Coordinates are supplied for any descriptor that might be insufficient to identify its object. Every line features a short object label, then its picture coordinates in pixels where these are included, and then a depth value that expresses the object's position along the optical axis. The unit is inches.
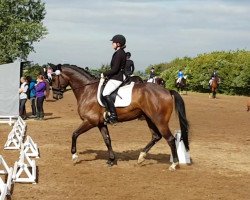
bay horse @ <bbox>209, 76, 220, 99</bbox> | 1451.8
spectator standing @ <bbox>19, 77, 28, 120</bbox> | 837.8
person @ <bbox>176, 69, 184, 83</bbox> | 1533.0
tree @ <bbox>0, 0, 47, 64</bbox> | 1998.0
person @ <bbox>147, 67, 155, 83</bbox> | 1377.3
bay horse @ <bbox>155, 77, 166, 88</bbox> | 1228.6
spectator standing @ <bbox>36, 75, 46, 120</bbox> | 844.7
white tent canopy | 808.9
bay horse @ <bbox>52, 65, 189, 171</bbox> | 435.8
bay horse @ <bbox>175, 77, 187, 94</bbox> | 1552.7
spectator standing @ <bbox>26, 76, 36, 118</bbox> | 879.7
